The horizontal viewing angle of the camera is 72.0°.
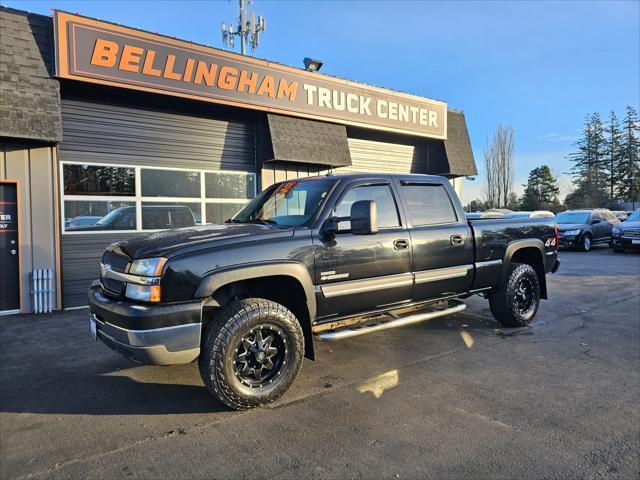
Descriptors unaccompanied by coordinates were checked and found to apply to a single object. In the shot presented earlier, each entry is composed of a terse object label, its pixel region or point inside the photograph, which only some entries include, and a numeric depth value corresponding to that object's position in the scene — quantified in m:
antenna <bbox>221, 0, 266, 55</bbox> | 20.45
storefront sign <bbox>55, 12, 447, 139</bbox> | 7.73
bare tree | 48.94
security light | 11.45
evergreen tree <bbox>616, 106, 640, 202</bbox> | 53.28
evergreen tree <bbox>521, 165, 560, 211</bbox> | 54.84
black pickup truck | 3.48
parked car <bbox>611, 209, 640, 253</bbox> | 16.64
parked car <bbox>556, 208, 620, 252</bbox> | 18.30
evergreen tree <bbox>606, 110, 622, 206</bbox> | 55.09
